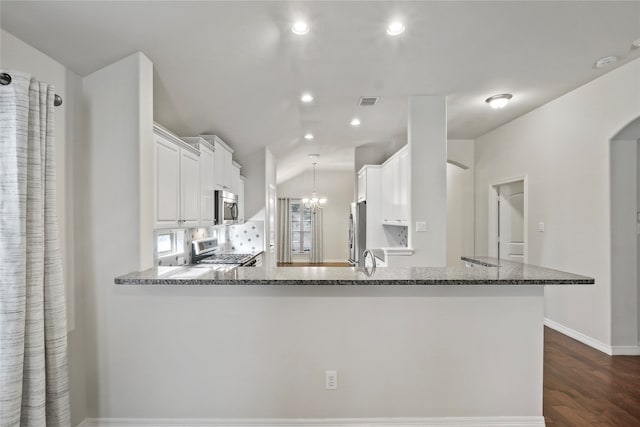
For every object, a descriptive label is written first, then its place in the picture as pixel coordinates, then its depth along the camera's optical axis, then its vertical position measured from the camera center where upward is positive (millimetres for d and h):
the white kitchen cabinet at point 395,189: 4152 +362
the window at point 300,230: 10312 -386
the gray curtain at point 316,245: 10164 -828
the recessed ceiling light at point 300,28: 2188 +1223
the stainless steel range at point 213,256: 4012 -504
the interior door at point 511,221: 5070 -80
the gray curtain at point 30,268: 1532 -231
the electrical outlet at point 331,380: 2098 -993
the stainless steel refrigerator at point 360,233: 5535 -267
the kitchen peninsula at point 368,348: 2090 -800
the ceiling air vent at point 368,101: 3548 +1229
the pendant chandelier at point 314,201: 8764 +410
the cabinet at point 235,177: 4795 +581
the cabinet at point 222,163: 4035 +684
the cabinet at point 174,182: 2531 +306
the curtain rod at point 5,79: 1498 +614
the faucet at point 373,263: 2277 -326
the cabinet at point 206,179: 3551 +422
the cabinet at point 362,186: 5535 +522
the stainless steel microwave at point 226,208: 4043 +125
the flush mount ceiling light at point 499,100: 3615 +1233
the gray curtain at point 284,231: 10203 -412
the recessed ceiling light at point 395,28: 2229 +1240
